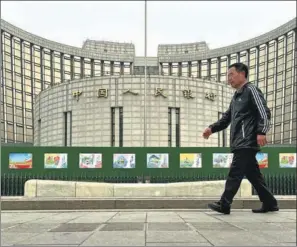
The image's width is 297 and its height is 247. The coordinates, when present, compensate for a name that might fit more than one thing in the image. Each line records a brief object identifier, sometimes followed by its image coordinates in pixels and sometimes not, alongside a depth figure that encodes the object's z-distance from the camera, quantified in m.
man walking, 4.84
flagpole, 36.01
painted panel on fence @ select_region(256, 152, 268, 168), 17.08
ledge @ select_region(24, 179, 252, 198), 12.60
